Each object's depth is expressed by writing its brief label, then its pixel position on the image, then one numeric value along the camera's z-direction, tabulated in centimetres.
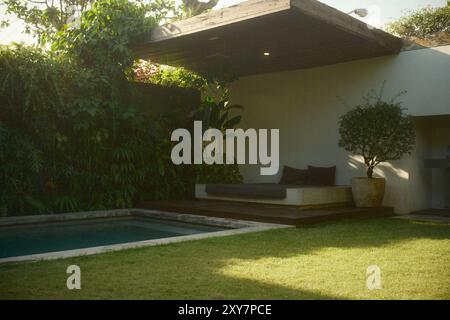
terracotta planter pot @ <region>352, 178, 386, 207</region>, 766
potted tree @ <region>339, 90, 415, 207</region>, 734
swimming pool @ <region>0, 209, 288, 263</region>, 545
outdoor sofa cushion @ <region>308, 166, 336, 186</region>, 873
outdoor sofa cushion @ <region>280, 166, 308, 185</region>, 907
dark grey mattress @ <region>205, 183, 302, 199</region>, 748
